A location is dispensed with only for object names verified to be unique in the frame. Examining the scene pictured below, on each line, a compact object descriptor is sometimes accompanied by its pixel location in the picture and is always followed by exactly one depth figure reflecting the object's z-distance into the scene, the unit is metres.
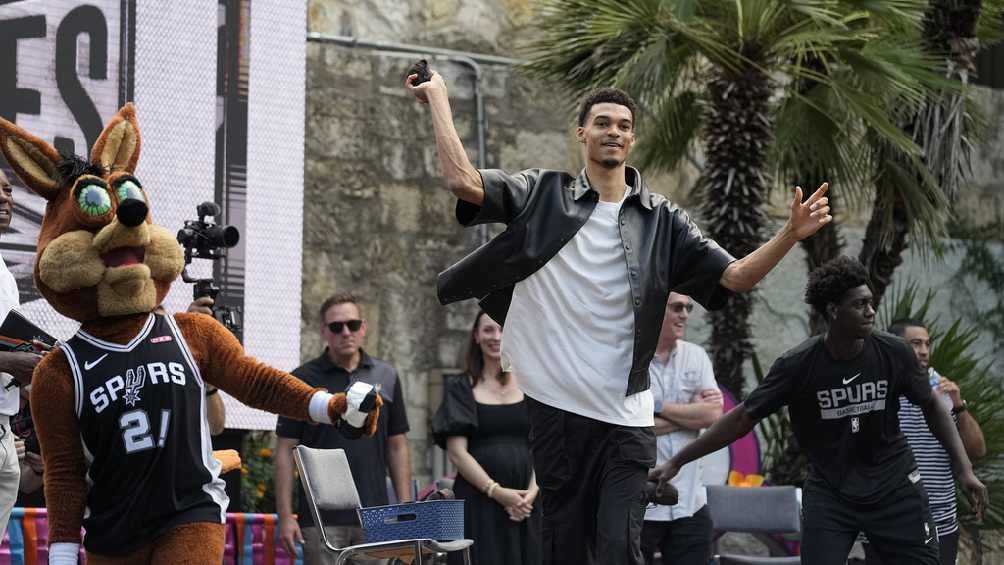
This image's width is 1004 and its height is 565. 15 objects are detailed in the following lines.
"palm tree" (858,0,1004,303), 19.69
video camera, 11.52
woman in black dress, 14.03
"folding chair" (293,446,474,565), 12.54
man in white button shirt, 13.74
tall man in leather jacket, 9.07
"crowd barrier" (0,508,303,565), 15.01
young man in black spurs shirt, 11.81
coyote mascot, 8.39
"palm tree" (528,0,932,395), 18.11
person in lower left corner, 11.10
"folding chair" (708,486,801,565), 15.97
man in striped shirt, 14.11
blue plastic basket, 12.63
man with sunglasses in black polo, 14.35
